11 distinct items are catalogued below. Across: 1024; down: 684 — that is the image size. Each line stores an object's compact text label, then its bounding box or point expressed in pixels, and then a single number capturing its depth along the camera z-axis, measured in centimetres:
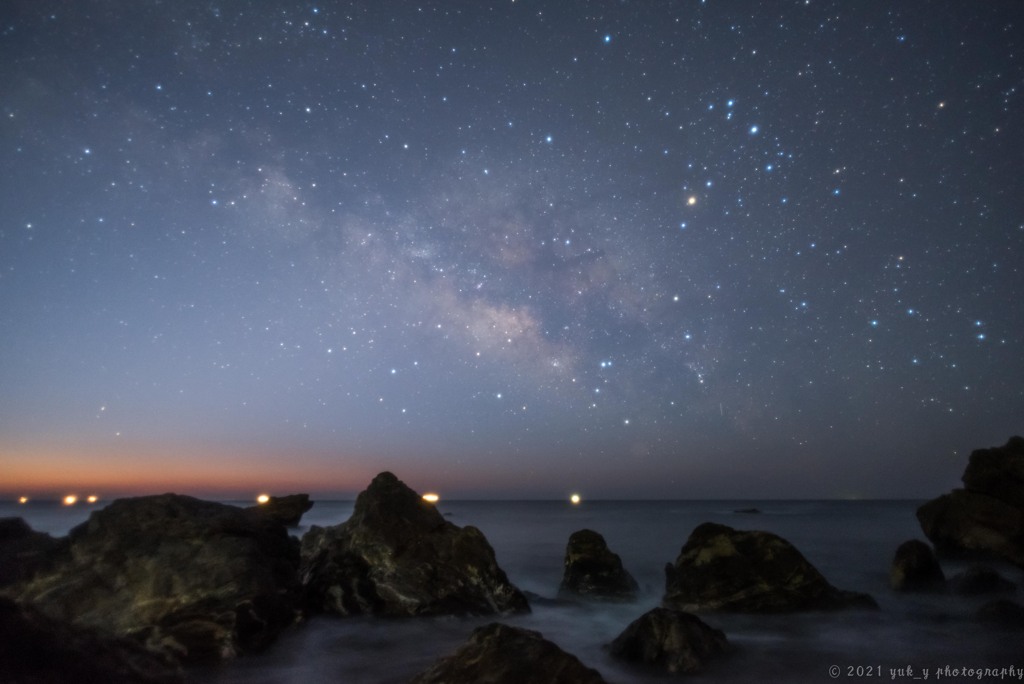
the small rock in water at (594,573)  1430
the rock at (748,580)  1168
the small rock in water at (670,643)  770
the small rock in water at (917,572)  1431
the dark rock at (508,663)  563
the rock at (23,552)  864
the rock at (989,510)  1919
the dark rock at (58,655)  289
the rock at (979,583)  1359
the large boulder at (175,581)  777
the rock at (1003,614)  1028
